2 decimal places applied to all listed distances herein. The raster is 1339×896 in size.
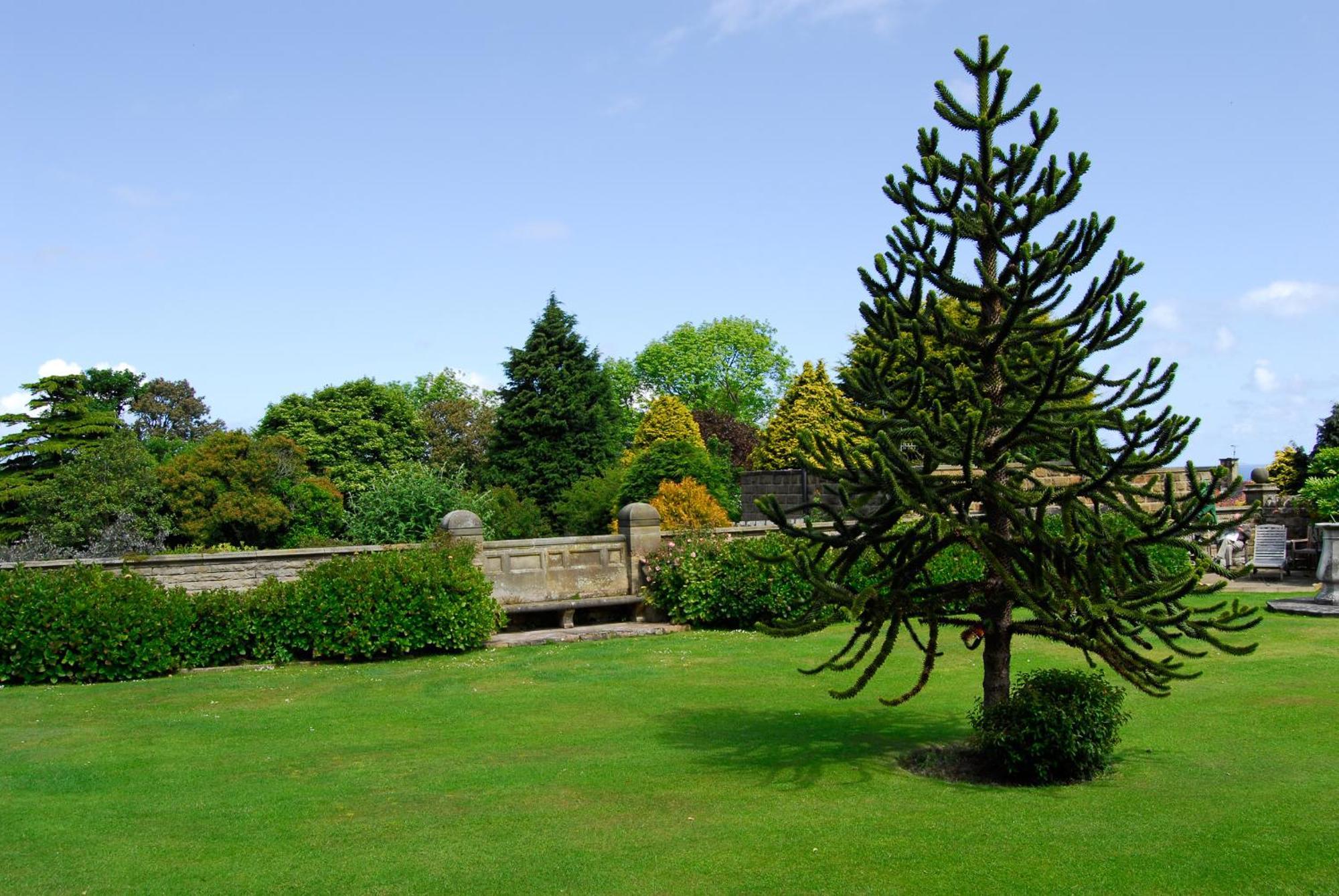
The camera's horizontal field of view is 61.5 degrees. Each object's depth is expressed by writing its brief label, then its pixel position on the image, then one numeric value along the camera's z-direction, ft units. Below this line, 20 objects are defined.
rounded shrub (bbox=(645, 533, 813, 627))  62.80
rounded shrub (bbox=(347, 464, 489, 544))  88.79
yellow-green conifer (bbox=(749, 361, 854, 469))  139.95
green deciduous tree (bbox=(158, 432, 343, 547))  116.26
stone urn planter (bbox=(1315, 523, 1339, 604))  59.31
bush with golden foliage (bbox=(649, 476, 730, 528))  81.61
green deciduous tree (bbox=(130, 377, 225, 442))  212.02
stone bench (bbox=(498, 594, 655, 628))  62.23
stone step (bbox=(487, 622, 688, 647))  59.88
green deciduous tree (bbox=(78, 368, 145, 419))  181.68
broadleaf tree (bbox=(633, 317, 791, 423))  235.81
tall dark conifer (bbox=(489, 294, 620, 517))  150.20
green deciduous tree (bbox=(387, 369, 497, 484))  203.51
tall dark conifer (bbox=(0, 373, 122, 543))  132.46
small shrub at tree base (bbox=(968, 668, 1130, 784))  29.09
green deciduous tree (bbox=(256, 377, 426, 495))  170.71
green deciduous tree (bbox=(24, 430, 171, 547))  111.24
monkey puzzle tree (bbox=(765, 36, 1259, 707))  27.94
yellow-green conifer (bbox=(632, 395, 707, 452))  148.05
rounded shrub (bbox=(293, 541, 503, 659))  54.19
